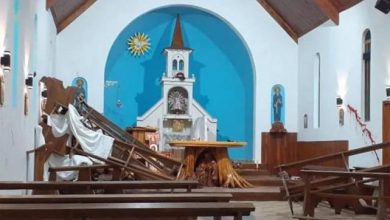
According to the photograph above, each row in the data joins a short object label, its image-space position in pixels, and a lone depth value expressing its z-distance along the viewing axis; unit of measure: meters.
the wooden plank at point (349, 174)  5.85
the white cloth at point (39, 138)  9.20
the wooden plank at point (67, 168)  7.26
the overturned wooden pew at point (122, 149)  9.34
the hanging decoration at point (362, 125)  10.96
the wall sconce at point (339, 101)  12.38
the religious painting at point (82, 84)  14.24
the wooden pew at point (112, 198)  4.34
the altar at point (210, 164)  10.65
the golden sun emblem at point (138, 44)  15.27
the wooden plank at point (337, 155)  6.77
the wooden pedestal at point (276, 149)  14.88
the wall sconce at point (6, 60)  6.01
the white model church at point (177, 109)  14.48
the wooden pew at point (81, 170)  7.28
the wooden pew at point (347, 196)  5.84
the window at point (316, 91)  13.97
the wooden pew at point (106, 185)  5.43
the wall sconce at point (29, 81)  8.24
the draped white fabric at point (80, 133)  9.71
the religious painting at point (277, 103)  14.99
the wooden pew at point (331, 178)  6.76
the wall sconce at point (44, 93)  10.35
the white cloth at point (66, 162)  9.02
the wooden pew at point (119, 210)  3.66
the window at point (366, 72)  11.42
